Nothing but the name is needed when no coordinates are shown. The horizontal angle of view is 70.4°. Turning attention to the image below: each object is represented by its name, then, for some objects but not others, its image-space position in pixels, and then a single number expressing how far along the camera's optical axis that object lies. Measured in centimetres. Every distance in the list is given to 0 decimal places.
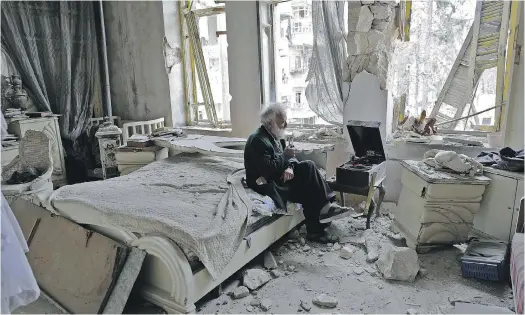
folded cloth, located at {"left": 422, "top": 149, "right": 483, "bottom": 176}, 273
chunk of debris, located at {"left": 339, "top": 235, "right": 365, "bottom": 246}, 301
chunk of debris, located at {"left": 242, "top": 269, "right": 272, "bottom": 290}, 242
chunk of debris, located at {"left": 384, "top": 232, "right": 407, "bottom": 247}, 299
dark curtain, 485
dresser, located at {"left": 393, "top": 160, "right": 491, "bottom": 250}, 268
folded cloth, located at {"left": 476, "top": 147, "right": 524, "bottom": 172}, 258
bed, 203
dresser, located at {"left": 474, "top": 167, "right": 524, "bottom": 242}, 255
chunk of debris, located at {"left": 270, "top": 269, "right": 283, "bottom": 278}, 257
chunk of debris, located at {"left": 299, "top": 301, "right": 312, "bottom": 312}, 220
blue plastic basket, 235
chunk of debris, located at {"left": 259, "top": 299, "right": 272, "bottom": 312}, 221
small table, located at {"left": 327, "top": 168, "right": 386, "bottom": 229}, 307
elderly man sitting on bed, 288
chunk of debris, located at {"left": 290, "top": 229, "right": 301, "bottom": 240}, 316
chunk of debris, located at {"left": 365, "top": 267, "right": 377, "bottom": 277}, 258
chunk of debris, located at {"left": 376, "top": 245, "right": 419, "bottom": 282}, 246
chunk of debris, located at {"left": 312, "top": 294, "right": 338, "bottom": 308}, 221
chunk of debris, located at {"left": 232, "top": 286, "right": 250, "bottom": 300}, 233
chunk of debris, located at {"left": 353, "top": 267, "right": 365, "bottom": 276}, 260
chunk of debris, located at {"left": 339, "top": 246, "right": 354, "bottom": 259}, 282
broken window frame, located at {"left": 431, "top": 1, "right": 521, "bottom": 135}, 299
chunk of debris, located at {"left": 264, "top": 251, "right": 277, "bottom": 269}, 267
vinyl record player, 305
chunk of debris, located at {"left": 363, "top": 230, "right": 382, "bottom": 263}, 276
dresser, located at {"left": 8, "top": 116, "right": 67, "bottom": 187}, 452
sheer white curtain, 384
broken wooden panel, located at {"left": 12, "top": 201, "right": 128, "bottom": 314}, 207
